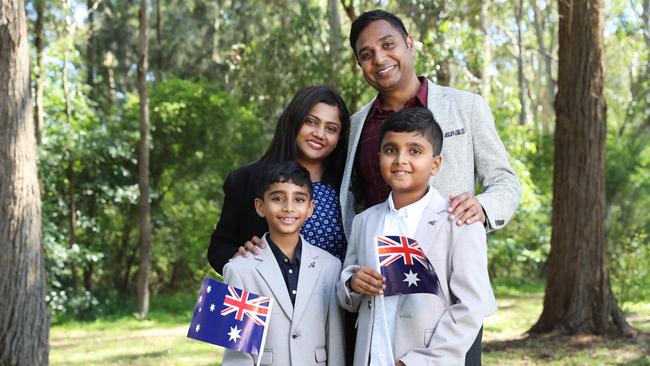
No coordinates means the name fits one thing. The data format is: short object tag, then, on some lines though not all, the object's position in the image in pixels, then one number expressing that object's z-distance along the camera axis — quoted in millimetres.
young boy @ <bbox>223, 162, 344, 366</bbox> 3330
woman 3717
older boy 2875
